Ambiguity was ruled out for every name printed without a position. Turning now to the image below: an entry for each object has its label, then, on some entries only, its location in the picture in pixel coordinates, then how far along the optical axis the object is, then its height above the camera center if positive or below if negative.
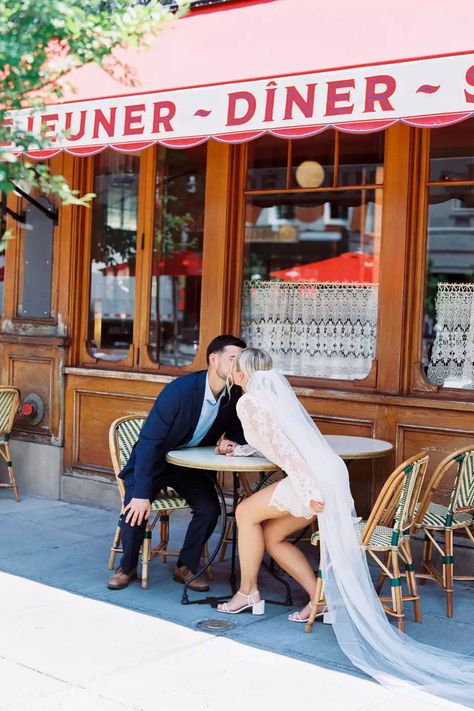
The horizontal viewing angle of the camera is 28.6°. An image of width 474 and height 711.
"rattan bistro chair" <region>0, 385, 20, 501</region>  7.40 -0.80
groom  5.10 -0.74
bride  4.04 -1.10
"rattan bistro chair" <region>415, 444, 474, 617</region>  4.95 -1.05
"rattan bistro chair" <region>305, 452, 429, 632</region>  4.45 -1.04
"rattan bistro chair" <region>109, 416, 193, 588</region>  5.27 -1.06
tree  2.86 +0.90
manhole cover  4.60 -1.54
